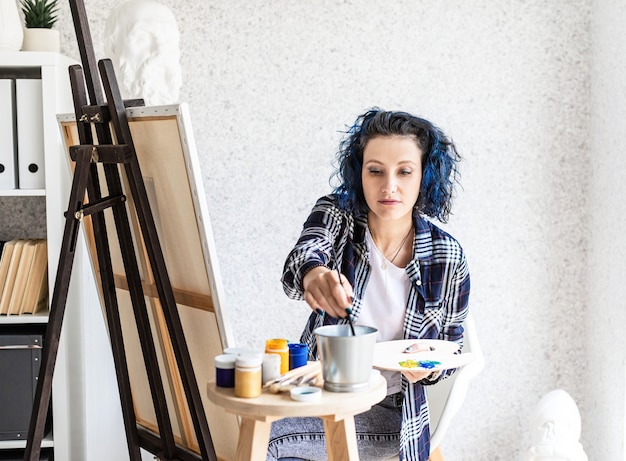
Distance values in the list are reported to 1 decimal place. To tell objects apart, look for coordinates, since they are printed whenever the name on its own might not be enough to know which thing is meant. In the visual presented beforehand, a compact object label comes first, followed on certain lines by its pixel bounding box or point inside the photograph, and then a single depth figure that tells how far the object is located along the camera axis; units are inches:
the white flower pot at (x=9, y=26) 89.4
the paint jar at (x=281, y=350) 57.1
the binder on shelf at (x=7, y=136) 90.9
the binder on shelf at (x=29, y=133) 91.0
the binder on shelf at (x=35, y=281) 92.9
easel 62.8
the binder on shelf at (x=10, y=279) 92.4
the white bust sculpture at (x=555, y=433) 89.7
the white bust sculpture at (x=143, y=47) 84.0
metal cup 51.2
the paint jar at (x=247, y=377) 51.7
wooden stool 50.3
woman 72.5
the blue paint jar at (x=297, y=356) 58.3
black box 90.5
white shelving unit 90.7
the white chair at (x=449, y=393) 79.7
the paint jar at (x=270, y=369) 54.4
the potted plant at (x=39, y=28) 93.1
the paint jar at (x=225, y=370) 53.5
